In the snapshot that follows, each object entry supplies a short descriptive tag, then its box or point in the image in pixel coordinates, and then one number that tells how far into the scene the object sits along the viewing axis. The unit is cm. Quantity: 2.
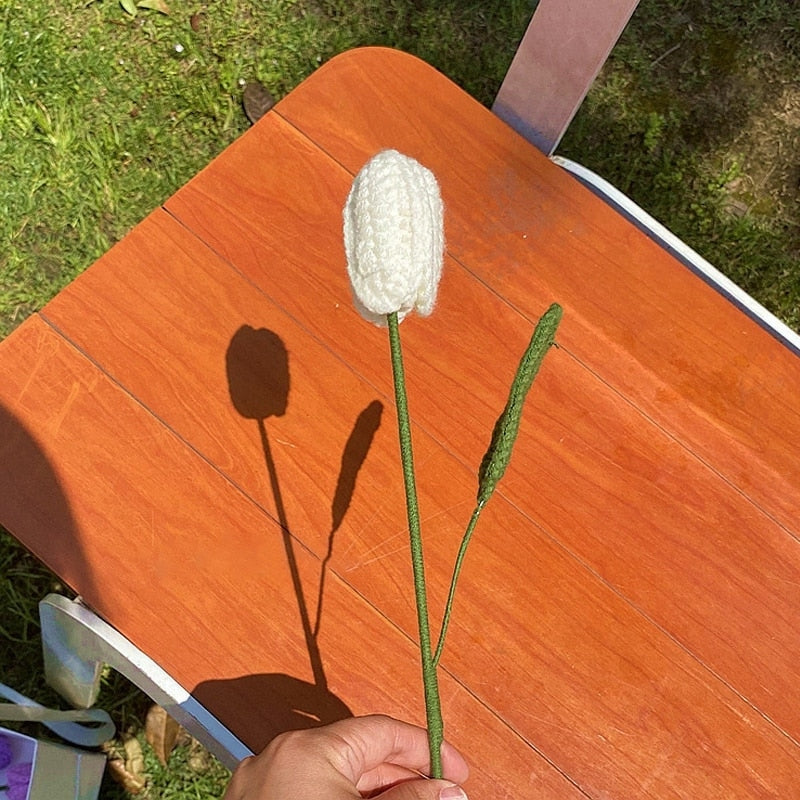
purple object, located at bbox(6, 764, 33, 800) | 96
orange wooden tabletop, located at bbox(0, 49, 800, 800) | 89
